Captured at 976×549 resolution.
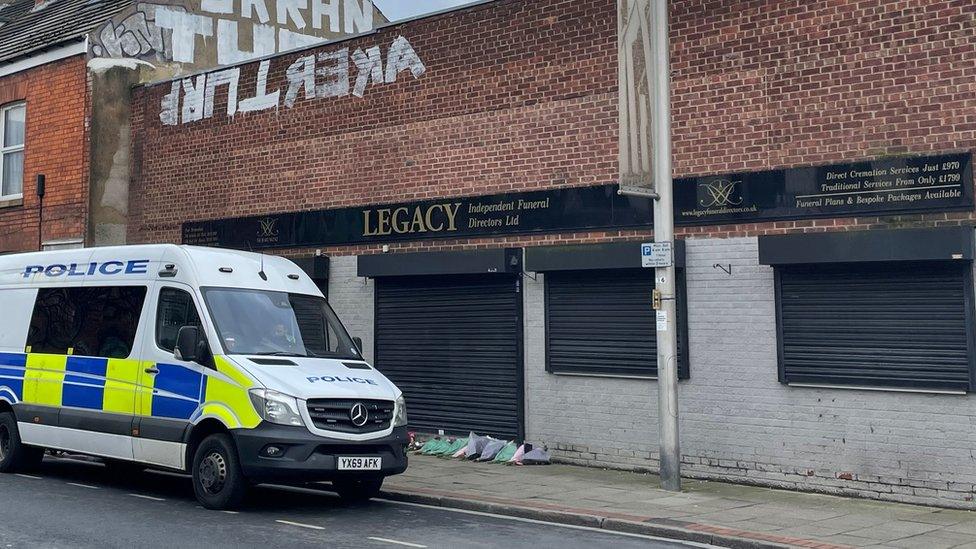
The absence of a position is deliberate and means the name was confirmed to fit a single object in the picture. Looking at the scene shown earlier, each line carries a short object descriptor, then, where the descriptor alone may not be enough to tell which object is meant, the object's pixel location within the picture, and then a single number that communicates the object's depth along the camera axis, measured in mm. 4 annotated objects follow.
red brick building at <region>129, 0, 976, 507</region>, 11250
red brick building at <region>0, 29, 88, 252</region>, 19859
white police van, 9898
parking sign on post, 11523
